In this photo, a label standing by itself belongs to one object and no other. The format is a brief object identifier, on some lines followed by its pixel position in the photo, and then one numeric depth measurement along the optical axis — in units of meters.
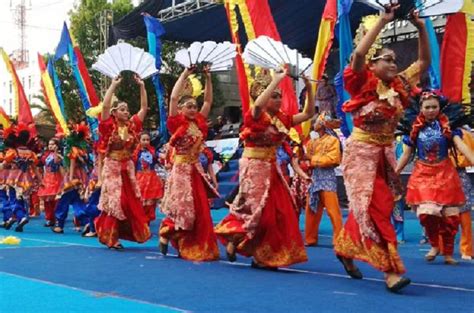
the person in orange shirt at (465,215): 6.66
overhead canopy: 18.62
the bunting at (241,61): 12.63
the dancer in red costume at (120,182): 7.41
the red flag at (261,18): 13.23
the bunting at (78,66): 15.98
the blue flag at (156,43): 14.27
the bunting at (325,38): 11.29
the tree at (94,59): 27.19
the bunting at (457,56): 7.51
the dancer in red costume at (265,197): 5.82
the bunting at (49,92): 15.26
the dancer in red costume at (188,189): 6.54
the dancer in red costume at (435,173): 6.14
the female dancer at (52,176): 10.88
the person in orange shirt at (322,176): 8.29
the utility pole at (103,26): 26.97
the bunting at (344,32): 10.15
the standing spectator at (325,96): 13.51
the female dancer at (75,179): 10.09
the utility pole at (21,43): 47.41
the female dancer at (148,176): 10.57
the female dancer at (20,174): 10.61
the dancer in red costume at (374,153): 4.68
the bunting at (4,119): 12.67
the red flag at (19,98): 14.00
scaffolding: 19.62
